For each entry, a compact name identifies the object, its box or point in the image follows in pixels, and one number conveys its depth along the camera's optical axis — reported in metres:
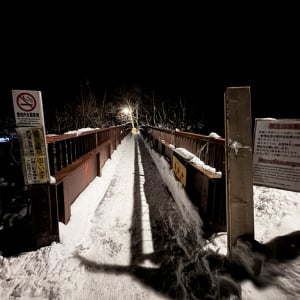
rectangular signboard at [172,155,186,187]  4.83
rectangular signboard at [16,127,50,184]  2.97
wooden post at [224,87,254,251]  2.50
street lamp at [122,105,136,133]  40.42
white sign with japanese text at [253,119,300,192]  2.25
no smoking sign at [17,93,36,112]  2.88
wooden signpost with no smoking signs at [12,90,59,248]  2.92
